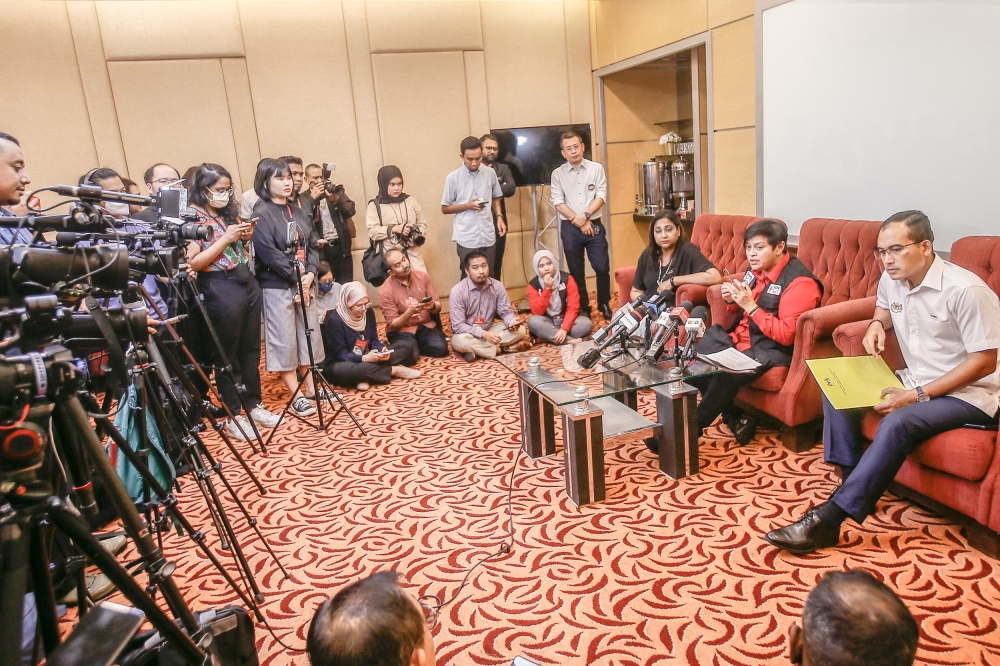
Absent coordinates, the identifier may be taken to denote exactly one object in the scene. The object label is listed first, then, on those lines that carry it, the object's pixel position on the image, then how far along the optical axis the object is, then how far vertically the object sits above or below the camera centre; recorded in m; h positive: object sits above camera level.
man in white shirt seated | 2.02 -0.66
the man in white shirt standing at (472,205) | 5.44 -0.04
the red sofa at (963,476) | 1.94 -0.97
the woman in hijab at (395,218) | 5.19 -0.10
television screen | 5.87 +0.36
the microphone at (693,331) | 2.70 -0.61
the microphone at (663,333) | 2.85 -0.64
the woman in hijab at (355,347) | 4.19 -0.89
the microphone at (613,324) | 2.97 -0.61
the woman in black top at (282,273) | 3.54 -0.32
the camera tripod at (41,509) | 0.93 -0.42
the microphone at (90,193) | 1.41 +0.08
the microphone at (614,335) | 2.90 -0.65
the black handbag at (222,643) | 1.06 -0.75
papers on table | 2.72 -0.77
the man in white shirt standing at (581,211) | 5.37 -0.18
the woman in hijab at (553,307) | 4.77 -0.84
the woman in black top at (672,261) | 3.90 -0.48
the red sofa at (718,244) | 3.86 -0.41
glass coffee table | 2.51 -0.91
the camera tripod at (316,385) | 3.32 -0.95
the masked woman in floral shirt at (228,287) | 3.25 -0.35
